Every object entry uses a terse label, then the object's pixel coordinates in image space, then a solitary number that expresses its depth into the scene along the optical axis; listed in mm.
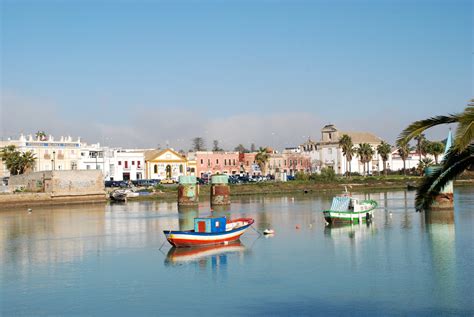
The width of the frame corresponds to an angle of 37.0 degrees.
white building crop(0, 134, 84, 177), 101000
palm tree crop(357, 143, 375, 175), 125125
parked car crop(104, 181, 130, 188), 104169
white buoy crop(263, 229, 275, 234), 48719
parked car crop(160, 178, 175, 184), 109719
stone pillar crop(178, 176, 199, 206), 80188
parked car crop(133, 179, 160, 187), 108612
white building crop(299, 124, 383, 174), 138750
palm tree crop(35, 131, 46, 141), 105694
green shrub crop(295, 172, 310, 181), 113312
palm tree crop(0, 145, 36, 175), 92312
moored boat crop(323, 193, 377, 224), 53781
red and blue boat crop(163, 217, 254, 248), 41500
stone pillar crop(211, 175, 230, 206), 80812
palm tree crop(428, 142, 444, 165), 126000
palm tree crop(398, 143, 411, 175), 127438
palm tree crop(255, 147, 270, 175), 123188
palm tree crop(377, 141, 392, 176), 128500
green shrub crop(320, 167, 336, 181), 112312
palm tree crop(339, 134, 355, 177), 122812
